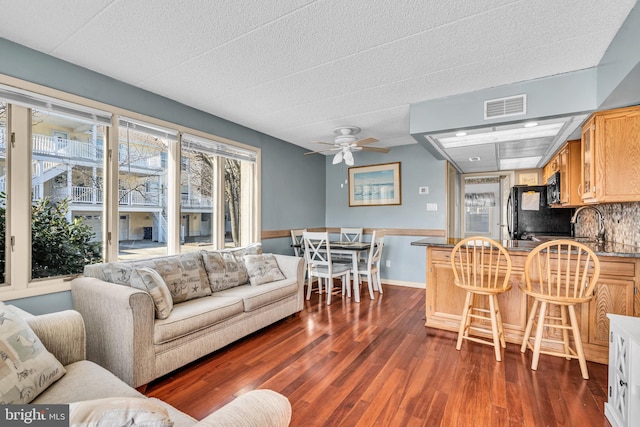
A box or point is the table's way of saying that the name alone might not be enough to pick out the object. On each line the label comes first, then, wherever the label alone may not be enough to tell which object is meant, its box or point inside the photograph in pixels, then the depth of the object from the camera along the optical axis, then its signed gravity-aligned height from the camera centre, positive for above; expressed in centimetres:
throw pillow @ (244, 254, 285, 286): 329 -63
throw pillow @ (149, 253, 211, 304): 260 -56
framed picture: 523 +52
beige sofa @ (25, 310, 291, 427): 85 -64
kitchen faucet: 311 -18
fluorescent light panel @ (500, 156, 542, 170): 464 +84
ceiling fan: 399 +95
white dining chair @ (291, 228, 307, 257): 468 -45
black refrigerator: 470 -3
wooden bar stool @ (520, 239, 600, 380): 217 -62
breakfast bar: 232 -73
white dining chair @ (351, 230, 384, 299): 424 -77
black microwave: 380 +33
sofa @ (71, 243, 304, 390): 197 -77
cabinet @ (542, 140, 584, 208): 328 +44
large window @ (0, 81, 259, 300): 219 +24
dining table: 412 -53
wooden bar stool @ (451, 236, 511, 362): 247 -63
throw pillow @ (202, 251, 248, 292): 302 -60
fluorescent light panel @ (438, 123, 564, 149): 301 +85
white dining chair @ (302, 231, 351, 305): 398 -67
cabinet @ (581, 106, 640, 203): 232 +46
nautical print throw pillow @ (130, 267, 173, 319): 219 -55
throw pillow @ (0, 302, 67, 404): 108 -59
